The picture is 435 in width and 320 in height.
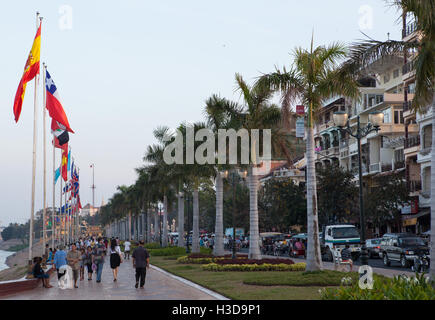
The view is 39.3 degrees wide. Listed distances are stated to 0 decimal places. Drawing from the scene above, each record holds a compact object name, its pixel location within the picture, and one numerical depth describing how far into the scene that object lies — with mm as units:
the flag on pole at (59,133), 33994
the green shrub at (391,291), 10664
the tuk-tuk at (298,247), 48719
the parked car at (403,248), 31188
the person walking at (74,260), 23375
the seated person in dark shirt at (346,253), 32828
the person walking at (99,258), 25439
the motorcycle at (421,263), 27569
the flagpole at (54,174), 44125
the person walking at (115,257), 24656
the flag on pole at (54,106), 29633
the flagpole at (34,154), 27045
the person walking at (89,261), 26781
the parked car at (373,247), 39656
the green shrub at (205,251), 47431
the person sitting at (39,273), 22859
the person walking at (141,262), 21109
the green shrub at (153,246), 63719
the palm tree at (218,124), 34156
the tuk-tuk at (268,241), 58875
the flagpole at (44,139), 35219
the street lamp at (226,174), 37469
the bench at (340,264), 24975
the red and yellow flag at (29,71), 25984
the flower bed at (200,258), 35906
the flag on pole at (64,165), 46000
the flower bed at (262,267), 28344
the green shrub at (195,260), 35784
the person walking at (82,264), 27053
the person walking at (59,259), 23125
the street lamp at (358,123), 21109
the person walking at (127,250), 44456
